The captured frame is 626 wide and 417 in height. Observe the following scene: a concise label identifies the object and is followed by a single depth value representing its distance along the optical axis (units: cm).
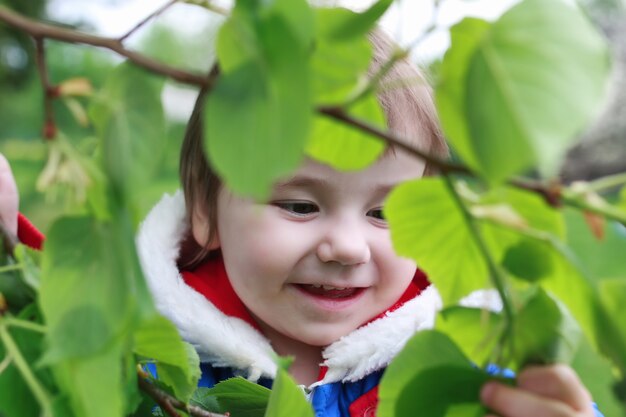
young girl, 78
